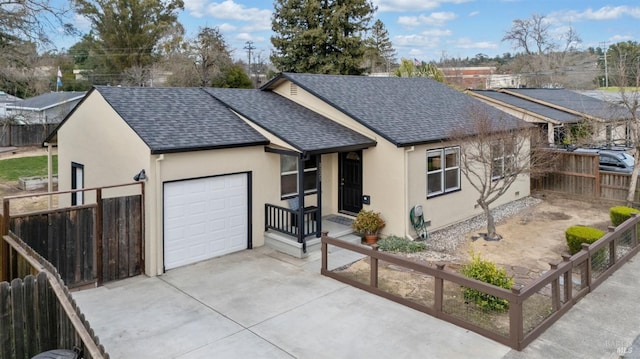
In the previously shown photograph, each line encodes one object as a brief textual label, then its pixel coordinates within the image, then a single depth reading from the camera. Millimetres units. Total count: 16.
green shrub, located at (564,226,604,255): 9954
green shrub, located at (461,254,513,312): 7652
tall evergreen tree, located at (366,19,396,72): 55531
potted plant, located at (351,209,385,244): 11891
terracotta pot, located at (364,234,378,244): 11875
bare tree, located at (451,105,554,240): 12305
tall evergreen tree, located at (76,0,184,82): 46188
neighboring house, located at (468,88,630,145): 20328
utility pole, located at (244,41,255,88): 55312
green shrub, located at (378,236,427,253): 11133
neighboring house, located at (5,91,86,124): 35659
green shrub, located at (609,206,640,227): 11898
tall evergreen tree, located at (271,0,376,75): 35906
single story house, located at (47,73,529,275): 9938
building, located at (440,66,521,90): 51216
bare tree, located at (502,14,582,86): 49375
